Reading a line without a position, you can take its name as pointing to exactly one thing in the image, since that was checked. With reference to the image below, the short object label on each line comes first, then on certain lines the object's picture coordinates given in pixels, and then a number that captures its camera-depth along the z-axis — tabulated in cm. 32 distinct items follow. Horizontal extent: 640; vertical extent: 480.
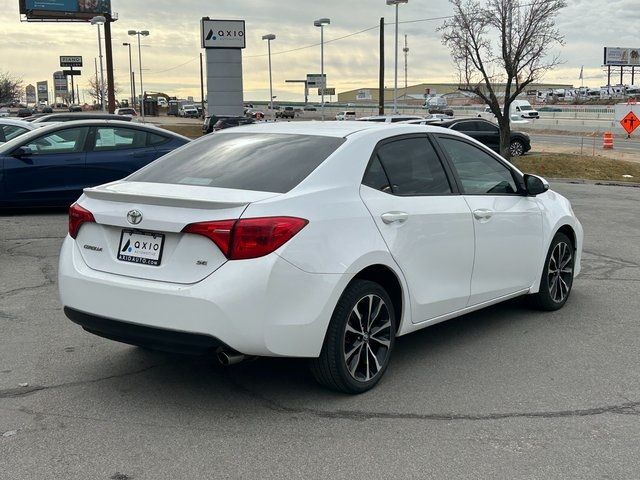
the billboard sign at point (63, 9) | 7706
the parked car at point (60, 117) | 1936
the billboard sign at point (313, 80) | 5195
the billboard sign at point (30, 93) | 16335
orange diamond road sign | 2534
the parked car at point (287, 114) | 8081
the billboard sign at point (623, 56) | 12131
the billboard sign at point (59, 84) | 15400
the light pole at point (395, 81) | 4022
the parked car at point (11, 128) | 1520
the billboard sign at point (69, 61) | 13050
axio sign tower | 5316
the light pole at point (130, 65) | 7475
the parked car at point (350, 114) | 7118
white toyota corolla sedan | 379
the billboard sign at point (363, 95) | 15862
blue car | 1108
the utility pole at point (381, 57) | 3884
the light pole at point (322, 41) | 4298
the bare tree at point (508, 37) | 2064
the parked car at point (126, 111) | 6602
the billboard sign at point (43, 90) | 17584
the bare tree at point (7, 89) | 9481
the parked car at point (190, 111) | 9822
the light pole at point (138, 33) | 5579
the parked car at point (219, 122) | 3906
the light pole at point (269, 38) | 4838
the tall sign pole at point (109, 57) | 4088
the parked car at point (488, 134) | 2653
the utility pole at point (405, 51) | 8761
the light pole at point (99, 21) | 4058
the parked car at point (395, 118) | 2428
